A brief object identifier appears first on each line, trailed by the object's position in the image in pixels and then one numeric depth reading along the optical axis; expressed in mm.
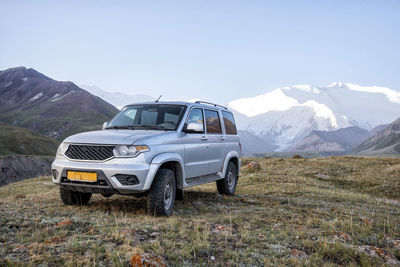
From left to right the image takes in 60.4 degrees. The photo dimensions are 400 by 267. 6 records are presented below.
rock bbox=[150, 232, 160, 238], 4996
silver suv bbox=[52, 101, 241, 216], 5992
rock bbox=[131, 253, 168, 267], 3779
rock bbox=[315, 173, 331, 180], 17097
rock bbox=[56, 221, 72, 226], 5379
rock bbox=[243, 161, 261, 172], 19000
